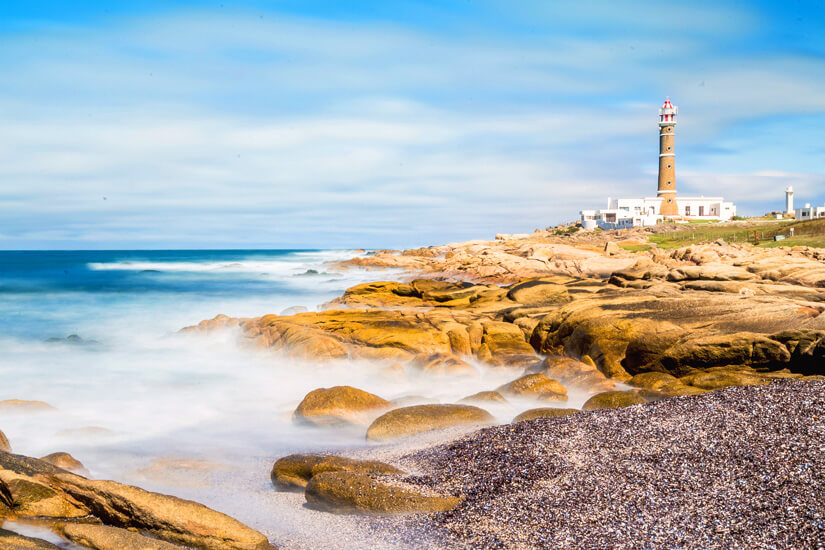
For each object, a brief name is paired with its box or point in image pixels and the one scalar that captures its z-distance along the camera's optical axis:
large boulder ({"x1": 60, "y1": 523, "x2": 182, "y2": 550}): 5.86
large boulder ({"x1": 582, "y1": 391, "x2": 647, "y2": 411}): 10.45
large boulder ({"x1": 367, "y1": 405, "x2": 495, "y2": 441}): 10.25
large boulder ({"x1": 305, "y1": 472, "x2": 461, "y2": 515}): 7.23
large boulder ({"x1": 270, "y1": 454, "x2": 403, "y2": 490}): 8.24
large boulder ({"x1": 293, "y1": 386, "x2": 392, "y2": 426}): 11.55
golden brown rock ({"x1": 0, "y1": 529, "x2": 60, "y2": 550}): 5.21
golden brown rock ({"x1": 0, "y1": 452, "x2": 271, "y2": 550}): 6.43
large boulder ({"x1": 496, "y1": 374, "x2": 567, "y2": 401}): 12.64
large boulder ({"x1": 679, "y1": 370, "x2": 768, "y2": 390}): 10.93
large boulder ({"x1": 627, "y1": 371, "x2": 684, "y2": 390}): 12.09
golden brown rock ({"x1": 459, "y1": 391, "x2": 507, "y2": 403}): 12.15
